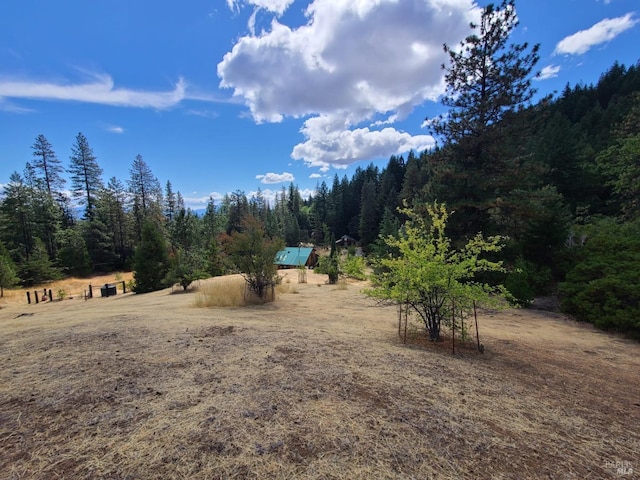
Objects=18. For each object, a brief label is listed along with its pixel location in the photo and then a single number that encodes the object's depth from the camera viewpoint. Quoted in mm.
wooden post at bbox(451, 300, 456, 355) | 4275
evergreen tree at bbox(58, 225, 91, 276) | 31359
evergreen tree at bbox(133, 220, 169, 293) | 17453
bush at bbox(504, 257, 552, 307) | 8648
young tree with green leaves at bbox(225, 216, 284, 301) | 8984
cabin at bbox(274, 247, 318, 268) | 35881
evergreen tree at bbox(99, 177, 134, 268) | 36719
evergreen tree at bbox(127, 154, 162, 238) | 40969
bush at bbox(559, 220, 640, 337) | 6035
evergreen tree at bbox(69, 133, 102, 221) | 36656
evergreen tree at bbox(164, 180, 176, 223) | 51819
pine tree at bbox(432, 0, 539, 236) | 10656
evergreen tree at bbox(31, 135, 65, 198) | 34406
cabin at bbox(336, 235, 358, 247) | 62178
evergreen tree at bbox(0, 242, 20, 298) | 18842
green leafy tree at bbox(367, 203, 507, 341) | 4129
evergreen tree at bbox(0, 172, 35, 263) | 30038
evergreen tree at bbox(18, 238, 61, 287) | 25547
